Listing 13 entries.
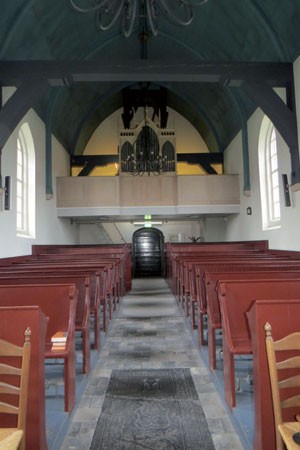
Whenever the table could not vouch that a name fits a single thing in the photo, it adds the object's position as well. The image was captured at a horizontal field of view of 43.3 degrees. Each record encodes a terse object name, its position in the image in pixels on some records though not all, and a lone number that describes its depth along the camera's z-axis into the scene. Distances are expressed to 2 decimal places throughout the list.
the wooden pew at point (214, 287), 3.63
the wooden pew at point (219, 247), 9.66
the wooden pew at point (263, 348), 2.00
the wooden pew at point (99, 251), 9.53
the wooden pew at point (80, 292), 3.59
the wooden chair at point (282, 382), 1.55
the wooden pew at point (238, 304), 2.83
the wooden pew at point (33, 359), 2.06
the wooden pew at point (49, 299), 3.21
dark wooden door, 14.67
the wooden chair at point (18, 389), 1.53
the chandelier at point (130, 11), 4.07
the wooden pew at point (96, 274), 4.38
